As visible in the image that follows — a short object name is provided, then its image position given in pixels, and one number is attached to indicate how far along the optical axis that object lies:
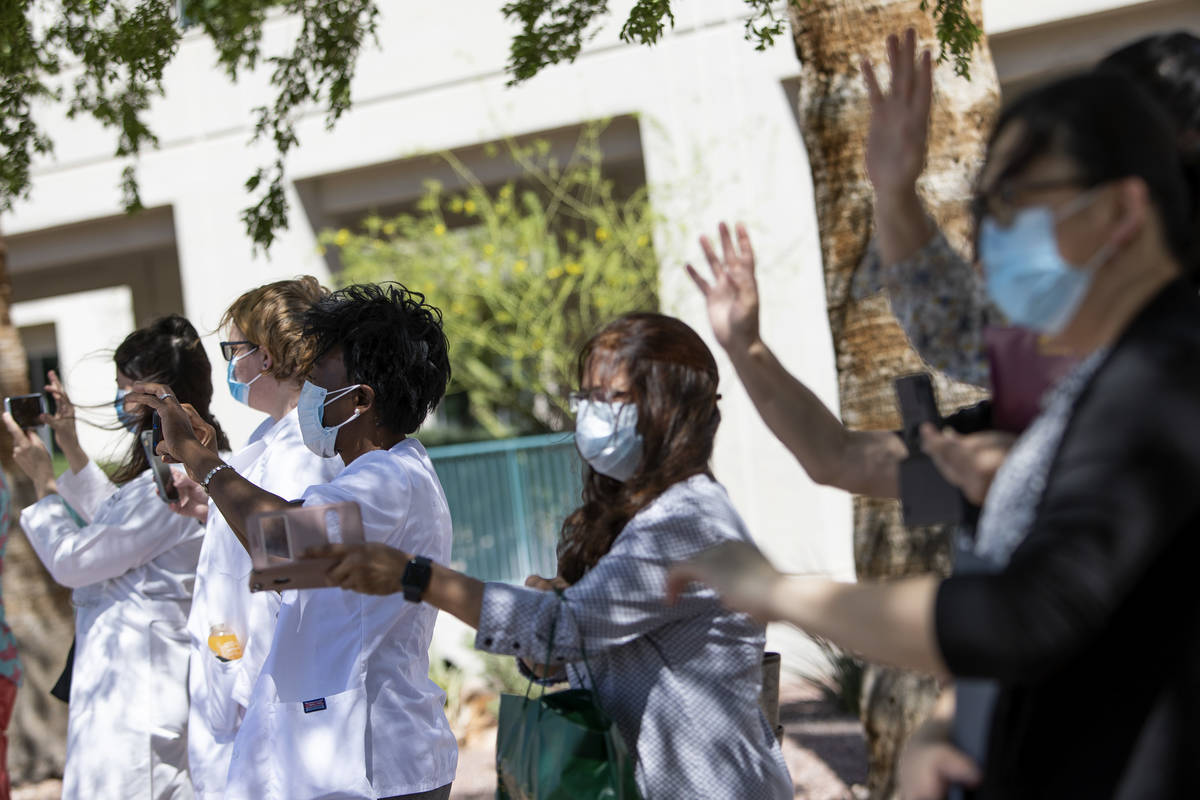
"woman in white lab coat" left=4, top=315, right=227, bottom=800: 4.15
